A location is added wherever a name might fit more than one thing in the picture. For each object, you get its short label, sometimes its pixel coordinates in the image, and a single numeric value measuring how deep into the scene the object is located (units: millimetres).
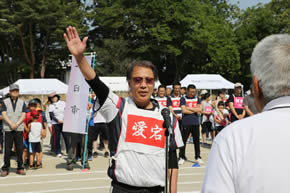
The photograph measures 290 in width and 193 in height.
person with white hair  1384
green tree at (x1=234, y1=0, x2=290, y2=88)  52344
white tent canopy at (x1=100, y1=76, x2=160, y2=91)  28406
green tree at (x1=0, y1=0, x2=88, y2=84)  41062
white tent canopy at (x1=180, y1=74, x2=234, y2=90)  22688
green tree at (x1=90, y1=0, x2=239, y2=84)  48750
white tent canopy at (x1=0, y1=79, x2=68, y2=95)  21870
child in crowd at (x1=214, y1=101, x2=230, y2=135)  12945
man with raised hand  2848
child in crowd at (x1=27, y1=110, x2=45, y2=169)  10016
